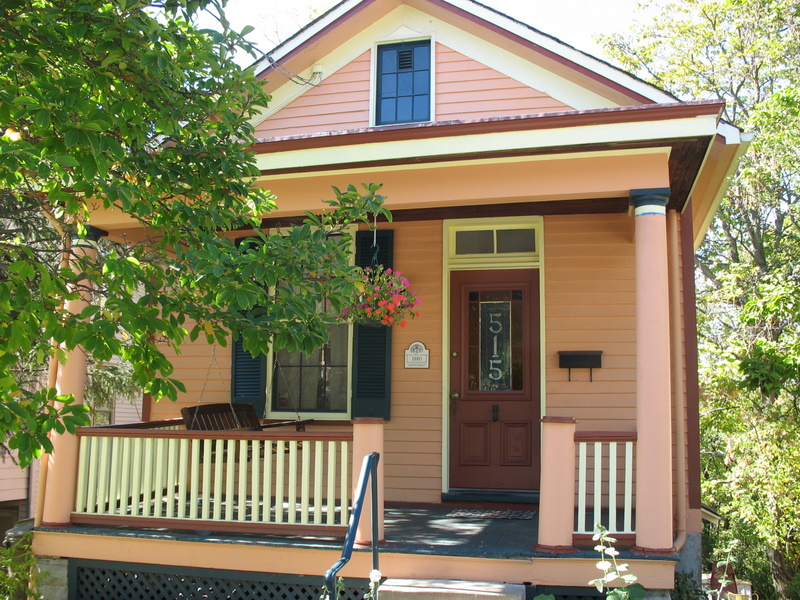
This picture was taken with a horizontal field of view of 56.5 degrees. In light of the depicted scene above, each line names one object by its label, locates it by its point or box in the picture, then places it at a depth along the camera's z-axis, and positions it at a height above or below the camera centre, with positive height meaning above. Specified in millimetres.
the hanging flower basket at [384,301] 6320 +713
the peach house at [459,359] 5047 +253
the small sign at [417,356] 7191 +281
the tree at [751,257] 9758 +3142
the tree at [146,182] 3320 +1050
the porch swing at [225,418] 6382 -325
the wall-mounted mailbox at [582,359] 6734 +259
